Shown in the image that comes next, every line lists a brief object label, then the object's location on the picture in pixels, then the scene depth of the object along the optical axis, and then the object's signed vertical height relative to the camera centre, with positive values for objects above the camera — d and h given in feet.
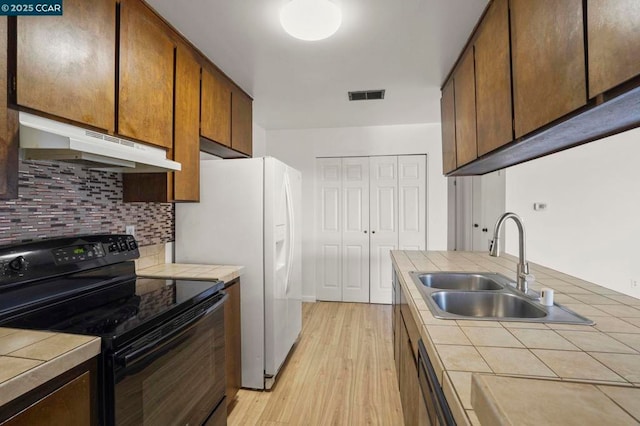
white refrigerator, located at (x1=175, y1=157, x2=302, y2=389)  7.00 -0.55
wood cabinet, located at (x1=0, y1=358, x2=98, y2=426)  2.32 -1.63
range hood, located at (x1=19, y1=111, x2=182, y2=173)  3.45 +0.89
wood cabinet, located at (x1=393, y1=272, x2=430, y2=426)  3.86 -2.40
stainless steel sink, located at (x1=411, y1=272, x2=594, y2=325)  3.59 -1.30
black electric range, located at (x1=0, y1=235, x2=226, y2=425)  3.19 -1.26
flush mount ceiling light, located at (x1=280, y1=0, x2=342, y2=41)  4.88 +3.39
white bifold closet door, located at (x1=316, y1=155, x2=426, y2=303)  12.82 -0.23
